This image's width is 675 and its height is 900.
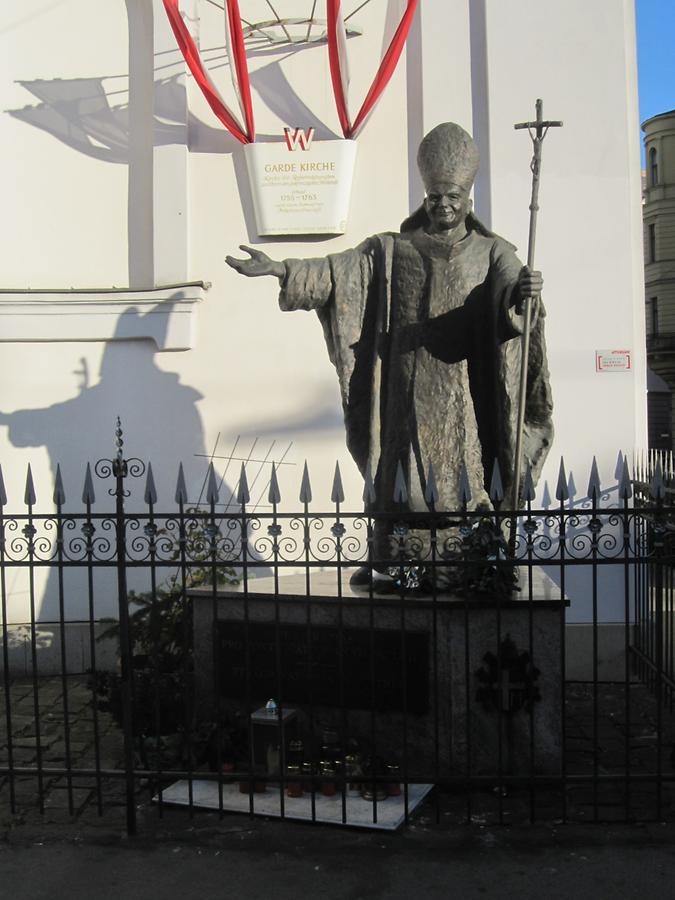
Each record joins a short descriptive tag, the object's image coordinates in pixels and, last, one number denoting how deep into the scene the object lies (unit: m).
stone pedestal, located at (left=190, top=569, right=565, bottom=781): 4.71
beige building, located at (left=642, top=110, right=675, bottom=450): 30.11
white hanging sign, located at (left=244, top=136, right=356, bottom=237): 7.77
